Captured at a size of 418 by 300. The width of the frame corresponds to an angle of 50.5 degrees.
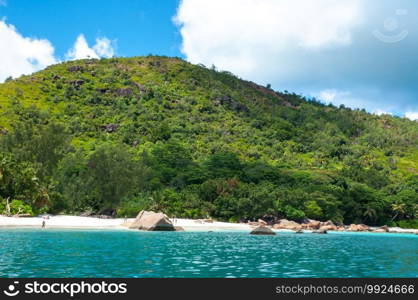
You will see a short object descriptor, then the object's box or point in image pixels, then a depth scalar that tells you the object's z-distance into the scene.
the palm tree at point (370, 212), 117.69
